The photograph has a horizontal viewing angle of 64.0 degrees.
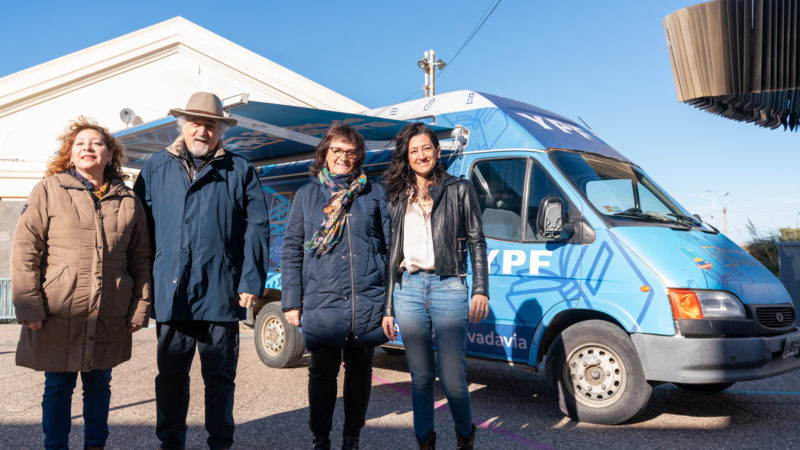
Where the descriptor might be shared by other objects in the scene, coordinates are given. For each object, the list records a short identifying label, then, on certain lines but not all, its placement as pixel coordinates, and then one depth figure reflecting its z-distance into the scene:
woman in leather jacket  3.52
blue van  4.55
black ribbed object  6.86
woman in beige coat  3.40
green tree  12.97
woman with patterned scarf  3.64
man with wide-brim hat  3.54
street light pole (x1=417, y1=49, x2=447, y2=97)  26.28
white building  16.28
